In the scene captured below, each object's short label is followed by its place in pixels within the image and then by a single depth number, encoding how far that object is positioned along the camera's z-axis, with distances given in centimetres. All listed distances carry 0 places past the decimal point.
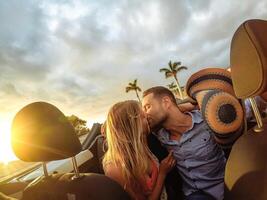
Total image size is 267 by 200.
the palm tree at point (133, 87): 3203
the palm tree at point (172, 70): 2885
